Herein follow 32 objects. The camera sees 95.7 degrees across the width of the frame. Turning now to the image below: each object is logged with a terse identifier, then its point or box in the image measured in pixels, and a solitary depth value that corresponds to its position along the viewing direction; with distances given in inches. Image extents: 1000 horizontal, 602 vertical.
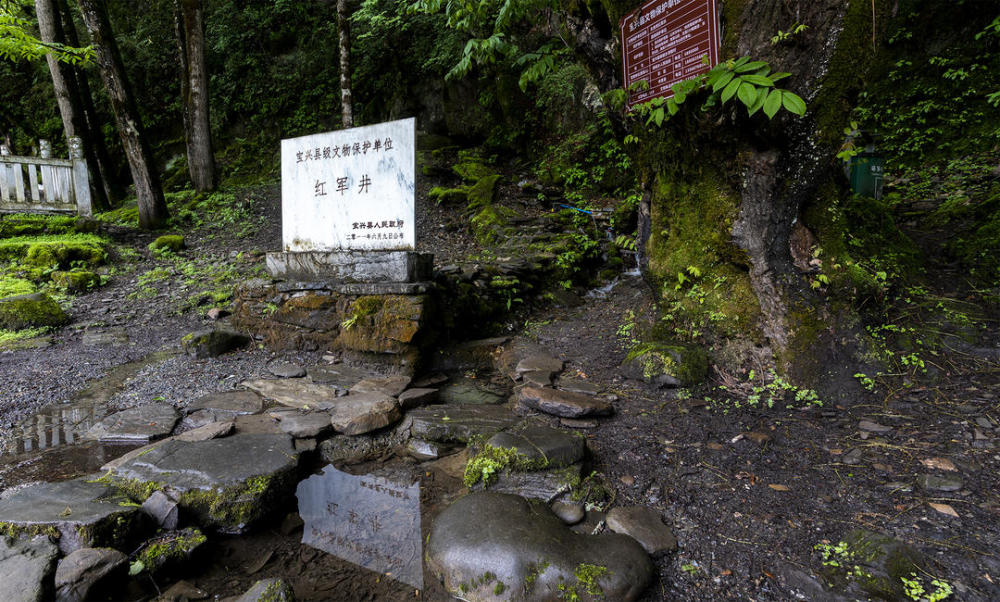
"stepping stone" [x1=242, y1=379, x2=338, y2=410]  151.8
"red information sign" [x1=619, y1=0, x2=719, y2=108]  130.0
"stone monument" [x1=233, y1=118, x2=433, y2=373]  183.3
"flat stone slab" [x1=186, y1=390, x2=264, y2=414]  147.8
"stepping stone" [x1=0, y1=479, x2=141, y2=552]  81.4
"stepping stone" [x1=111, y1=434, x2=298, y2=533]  97.3
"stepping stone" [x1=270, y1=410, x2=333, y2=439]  130.4
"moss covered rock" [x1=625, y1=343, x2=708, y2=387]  141.3
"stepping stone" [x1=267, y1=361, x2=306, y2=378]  177.3
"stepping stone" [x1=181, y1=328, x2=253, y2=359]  198.5
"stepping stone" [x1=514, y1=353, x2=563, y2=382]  170.2
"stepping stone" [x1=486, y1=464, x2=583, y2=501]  99.9
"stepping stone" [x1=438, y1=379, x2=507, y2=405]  157.6
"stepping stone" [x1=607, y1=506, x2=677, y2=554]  82.7
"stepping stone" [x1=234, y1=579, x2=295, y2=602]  71.4
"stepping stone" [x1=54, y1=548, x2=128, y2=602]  71.9
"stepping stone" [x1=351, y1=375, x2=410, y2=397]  158.2
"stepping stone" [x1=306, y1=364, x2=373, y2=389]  168.7
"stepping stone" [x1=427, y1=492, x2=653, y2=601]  73.4
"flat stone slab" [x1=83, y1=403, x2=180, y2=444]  130.2
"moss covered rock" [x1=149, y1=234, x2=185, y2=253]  366.3
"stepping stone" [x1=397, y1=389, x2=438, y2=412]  148.7
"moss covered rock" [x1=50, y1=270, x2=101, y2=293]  286.7
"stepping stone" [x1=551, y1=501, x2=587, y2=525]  92.3
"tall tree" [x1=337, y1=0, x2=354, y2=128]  401.7
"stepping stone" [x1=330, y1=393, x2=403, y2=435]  133.2
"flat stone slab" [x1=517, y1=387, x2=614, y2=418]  132.4
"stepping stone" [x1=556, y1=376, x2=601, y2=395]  150.3
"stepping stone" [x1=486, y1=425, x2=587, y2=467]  106.5
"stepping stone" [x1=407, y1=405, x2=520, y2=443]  131.0
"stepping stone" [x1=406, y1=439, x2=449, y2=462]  126.4
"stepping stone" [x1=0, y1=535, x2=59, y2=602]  68.7
